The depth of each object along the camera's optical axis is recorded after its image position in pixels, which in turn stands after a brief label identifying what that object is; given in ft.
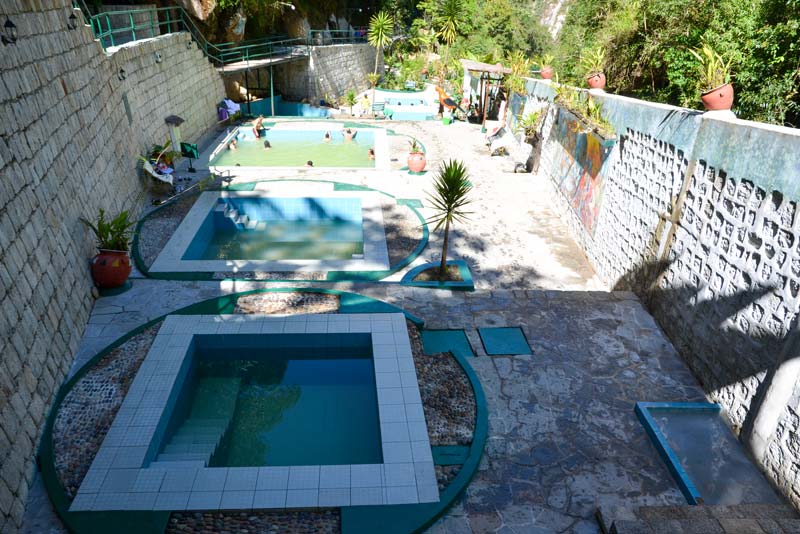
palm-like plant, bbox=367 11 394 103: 98.48
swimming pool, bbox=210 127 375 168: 55.72
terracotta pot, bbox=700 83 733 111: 20.67
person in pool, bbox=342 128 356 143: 66.39
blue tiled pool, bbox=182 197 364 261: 35.58
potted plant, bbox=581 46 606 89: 34.42
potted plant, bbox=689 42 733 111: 20.74
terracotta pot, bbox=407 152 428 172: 48.37
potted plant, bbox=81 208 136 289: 25.73
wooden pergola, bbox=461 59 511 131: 58.34
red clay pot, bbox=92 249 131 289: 25.67
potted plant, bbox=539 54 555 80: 52.70
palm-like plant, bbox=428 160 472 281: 26.96
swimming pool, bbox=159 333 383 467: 18.34
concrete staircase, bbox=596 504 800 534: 12.91
